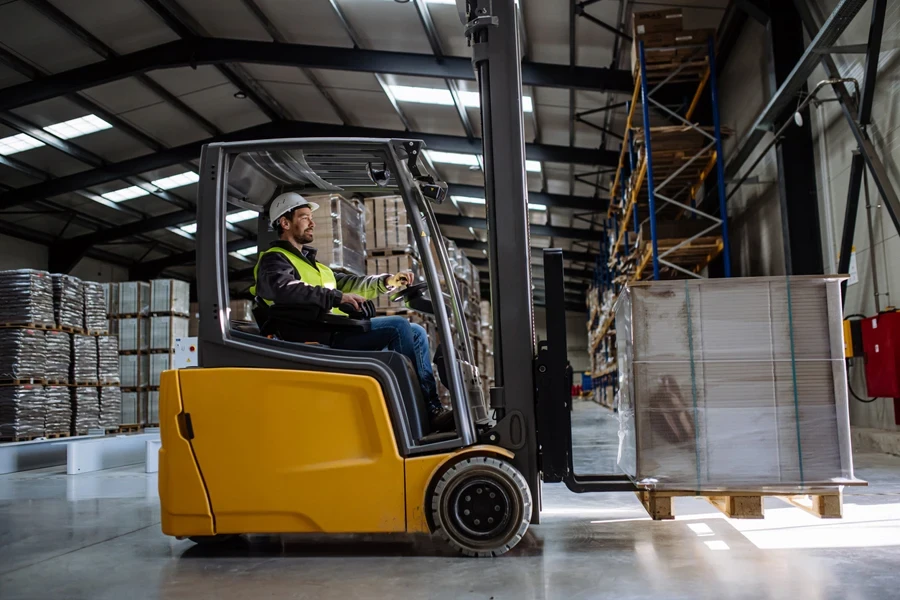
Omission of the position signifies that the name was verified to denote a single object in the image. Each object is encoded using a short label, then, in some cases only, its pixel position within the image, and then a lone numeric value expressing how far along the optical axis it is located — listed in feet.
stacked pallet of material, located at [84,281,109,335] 31.91
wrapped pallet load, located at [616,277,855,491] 9.98
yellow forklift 10.03
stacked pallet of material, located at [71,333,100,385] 31.04
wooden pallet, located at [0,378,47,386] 27.62
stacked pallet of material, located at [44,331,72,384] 29.48
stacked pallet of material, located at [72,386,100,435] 30.96
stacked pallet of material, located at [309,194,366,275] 27.30
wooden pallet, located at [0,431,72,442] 27.58
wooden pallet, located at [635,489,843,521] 10.14
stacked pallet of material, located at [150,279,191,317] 39.81
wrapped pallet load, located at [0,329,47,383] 27.61
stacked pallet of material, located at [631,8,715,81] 28.89
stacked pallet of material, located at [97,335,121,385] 32.91
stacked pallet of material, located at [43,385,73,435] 29.30
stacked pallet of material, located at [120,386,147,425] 39.78
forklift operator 10.58
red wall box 19.19
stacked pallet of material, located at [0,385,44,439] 27.50
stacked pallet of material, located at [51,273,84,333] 30.17
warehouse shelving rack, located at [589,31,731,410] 29.60
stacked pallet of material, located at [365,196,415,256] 32.86
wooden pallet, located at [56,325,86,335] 30.30
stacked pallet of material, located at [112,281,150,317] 40.11
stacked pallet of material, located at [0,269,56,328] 28.25
